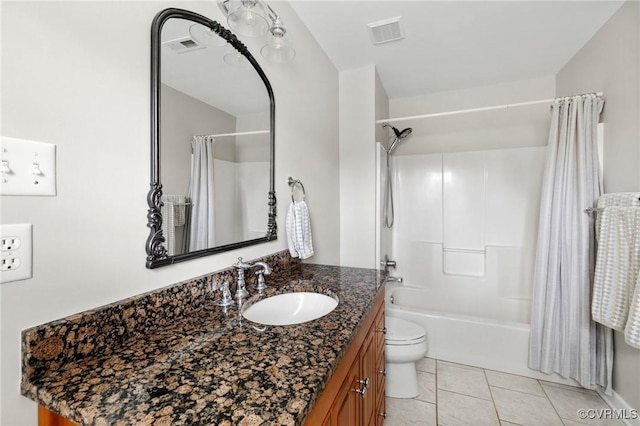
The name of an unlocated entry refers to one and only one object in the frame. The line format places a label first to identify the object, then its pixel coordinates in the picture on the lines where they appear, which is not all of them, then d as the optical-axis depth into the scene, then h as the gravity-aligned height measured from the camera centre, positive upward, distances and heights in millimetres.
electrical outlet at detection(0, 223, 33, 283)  535 -82
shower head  2828 +779
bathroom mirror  864 +256
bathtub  2168 -1037
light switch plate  545 +85
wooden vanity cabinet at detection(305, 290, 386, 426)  717 -560
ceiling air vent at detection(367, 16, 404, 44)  1824 +1206
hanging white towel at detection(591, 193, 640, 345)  1479 -267
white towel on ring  1559 -107
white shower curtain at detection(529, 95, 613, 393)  1859 -311
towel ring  1607 +155
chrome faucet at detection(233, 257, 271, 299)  1098 -261
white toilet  1911 -1023
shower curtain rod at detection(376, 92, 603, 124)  1860 +759
